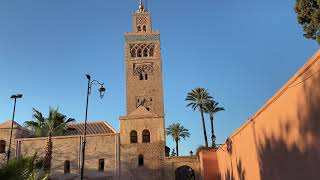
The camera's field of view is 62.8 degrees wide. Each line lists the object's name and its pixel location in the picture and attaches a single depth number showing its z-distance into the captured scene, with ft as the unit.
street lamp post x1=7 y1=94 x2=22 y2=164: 58.43
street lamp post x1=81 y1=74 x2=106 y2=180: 40.72
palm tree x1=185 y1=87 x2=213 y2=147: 96.38
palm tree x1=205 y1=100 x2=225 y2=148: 95.08
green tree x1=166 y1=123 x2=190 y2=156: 125.00
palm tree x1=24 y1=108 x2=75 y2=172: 66.74
